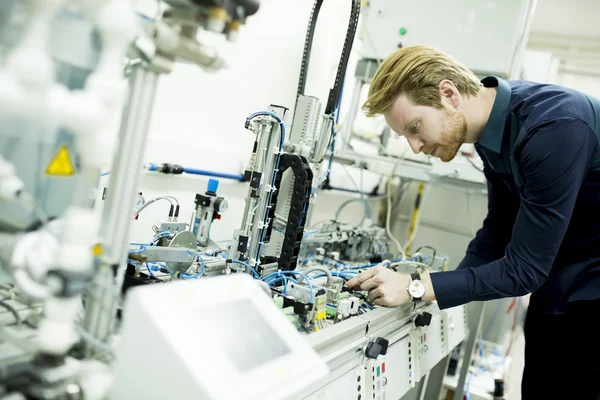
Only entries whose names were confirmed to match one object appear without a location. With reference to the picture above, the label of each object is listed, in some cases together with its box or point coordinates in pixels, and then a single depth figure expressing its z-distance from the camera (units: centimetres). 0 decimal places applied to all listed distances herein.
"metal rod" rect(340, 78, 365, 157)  281
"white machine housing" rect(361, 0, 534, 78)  236
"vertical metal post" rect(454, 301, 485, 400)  258
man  122
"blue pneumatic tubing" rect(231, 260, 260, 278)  137
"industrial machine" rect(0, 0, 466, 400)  57
